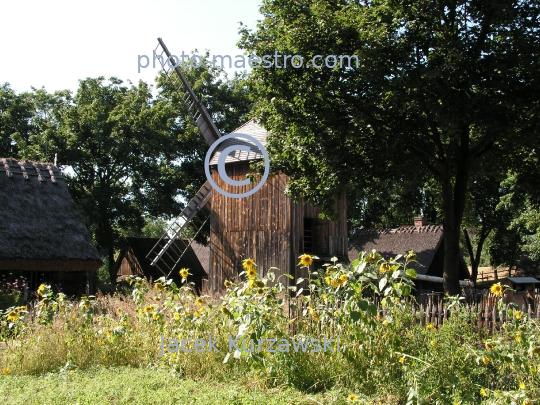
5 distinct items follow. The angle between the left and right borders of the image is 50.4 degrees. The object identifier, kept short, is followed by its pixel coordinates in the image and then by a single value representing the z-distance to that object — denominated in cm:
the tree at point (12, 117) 3144
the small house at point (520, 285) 1493
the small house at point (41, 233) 1556
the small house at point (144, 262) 3072
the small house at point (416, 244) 2528
